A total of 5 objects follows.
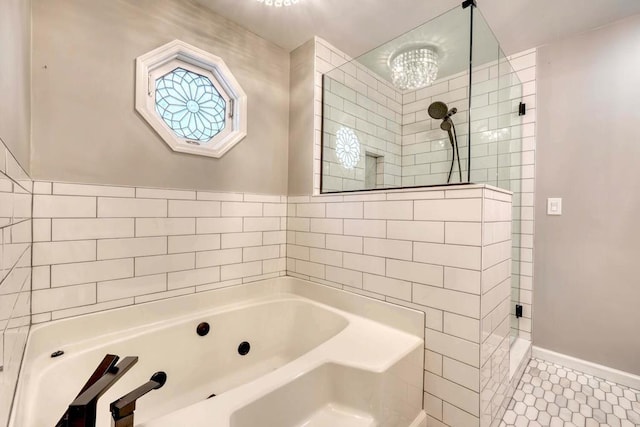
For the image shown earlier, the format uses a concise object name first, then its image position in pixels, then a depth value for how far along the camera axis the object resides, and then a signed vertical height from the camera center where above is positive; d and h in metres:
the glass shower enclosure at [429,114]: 1.45 +0.69
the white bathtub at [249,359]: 0.92 -0.64
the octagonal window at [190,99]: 1.44 +0.65
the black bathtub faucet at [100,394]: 0.52 -0.39
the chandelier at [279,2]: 1.42 +1.10
